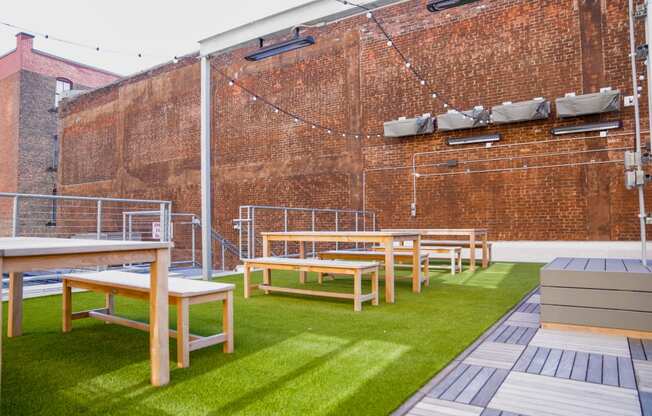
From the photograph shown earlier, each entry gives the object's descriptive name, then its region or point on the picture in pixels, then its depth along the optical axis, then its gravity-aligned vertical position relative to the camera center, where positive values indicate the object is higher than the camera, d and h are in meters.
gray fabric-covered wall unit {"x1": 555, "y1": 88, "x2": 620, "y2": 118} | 6.93 +1.75
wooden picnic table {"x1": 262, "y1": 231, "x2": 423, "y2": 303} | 4.13 -0.20
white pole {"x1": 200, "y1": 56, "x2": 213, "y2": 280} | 6.08 +0.78
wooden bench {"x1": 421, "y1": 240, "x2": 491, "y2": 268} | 7.09 -0.50
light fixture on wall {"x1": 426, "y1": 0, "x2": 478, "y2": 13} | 4.43 +2.12
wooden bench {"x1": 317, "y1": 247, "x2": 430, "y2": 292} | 5.22 -0.45
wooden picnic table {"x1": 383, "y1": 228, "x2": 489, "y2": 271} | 6.53 -0.31
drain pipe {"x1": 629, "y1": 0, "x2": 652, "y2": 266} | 4.00 +0.26
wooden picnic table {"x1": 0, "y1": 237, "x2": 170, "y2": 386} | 1.70 -0.17
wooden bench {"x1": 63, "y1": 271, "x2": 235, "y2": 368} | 2.35 -0.41
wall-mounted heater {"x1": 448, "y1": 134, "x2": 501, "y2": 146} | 8.08 +1.41
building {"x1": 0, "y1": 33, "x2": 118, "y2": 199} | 17.47 +4.01
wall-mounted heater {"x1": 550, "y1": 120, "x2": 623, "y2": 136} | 7.07 +1.41
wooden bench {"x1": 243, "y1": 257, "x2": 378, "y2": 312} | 3.79 -0.44
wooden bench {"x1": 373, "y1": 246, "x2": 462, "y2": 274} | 5.64 -0.47
